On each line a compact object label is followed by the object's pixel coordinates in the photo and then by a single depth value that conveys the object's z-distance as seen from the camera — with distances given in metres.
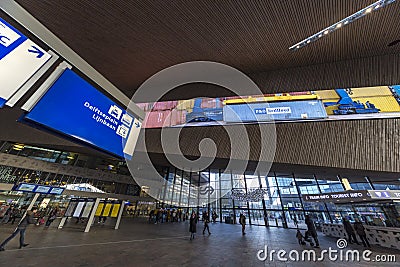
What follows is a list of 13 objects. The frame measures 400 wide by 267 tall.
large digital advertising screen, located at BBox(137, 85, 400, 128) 8.16
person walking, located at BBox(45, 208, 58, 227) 9.77
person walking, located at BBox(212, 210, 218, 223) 16.98
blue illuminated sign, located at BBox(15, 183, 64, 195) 7.82
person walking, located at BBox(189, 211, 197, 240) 6.88
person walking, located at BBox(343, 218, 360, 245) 7.09
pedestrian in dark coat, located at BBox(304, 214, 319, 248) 6.17
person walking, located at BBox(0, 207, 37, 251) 4.48
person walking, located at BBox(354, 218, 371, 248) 6.64
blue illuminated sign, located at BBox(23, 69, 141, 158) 1.54
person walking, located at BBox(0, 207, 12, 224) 9.76
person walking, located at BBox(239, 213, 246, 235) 8.91
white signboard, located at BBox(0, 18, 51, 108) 1.24
